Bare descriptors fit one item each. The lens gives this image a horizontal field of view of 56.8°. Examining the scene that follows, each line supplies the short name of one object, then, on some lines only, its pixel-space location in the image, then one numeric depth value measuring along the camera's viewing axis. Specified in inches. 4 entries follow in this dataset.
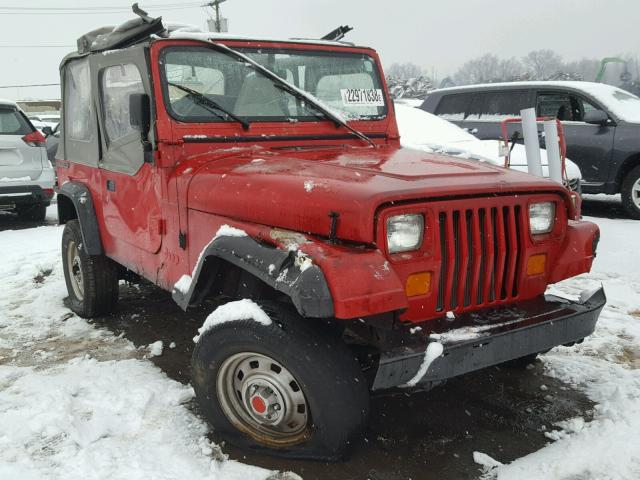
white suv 327.6
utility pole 1268.5
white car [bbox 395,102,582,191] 298.2
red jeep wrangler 92.6
